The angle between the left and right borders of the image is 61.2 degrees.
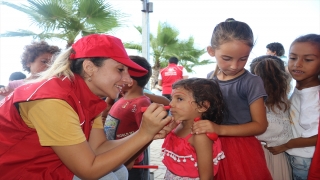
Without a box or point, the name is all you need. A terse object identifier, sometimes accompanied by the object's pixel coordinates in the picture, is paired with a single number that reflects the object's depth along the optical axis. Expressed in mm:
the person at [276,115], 1950
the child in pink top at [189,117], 1663
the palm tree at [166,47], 13484
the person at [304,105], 1859
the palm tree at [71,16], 5398
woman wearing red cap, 1280
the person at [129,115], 2453
